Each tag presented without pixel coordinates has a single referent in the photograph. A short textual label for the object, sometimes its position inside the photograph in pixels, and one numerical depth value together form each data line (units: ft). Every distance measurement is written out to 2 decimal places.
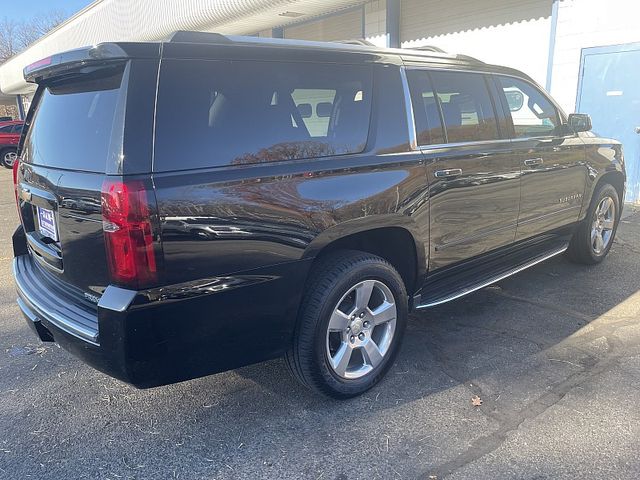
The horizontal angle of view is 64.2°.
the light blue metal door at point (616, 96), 25.99
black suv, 7.20
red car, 64.79
